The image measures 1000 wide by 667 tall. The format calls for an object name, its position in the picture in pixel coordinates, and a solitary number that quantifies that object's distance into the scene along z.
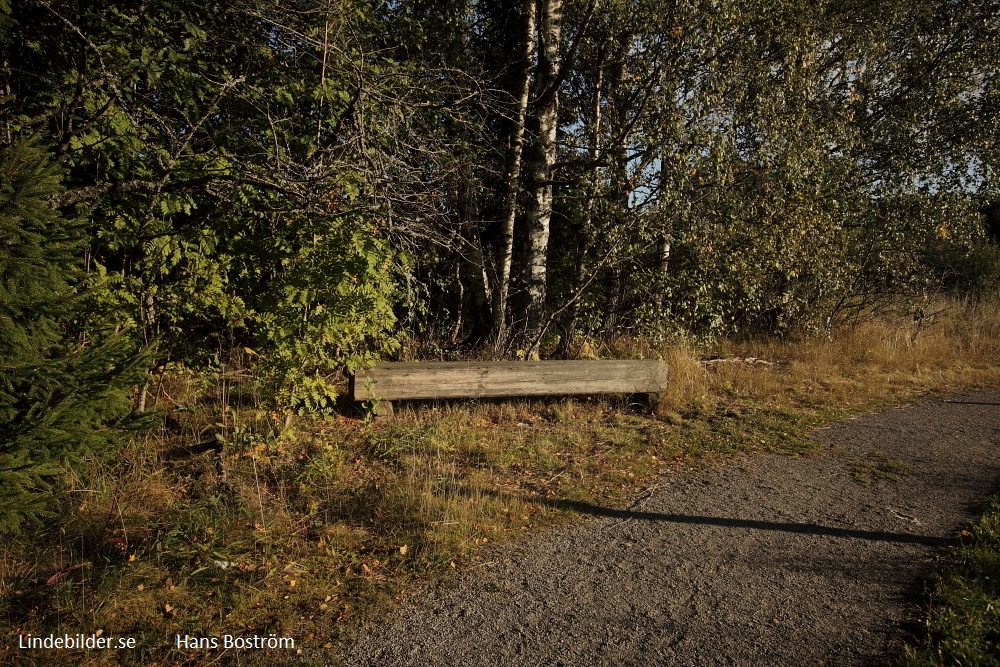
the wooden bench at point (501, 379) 6.80
